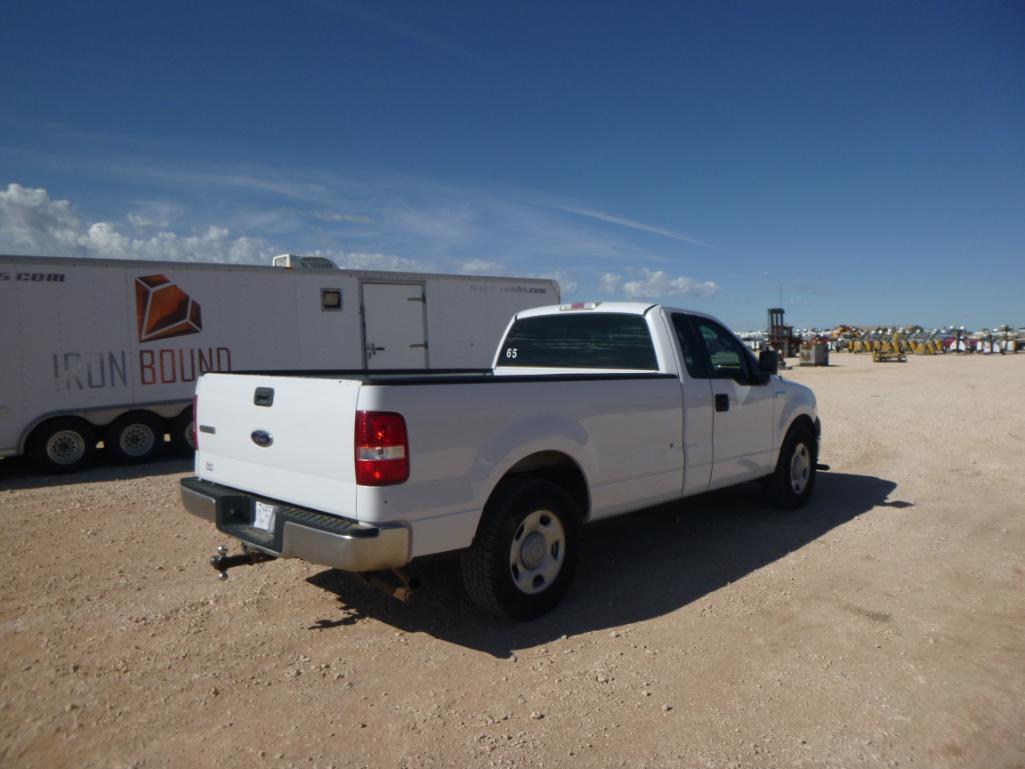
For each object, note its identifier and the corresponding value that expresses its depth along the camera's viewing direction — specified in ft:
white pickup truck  11.78
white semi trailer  30.81
